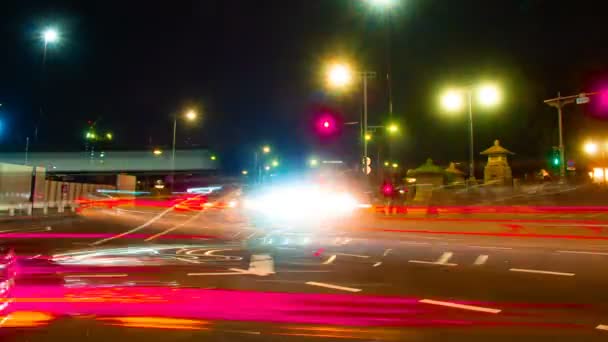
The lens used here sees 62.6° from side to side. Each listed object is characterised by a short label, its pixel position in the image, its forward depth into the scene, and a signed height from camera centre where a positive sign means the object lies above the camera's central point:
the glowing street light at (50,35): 24.56 +8.82
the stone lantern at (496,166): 37.97 +3.93
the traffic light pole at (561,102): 23.97 +6.03
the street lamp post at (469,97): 22.03 +5.52
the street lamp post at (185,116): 37.31 +7.49
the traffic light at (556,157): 27.31 +3.25
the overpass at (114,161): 52.47 +5.82
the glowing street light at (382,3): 18.57 +8.05
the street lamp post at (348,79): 21.70 +6.14
